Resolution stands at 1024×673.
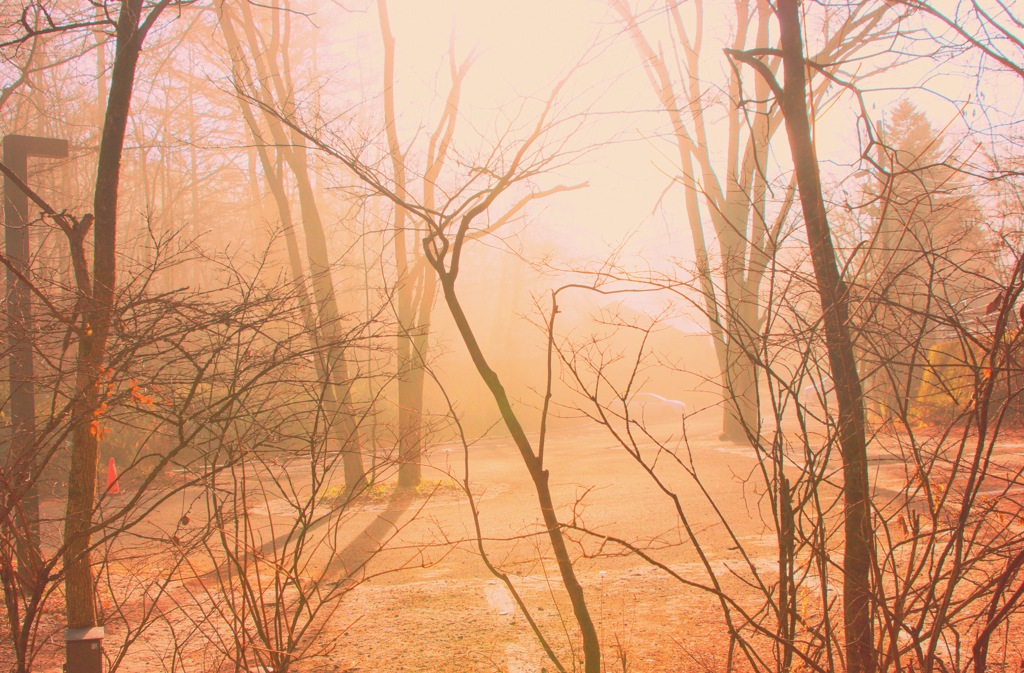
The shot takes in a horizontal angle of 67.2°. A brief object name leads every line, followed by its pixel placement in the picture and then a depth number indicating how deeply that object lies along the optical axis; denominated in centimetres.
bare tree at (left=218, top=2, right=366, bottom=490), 1286
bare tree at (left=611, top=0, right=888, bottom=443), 1490
